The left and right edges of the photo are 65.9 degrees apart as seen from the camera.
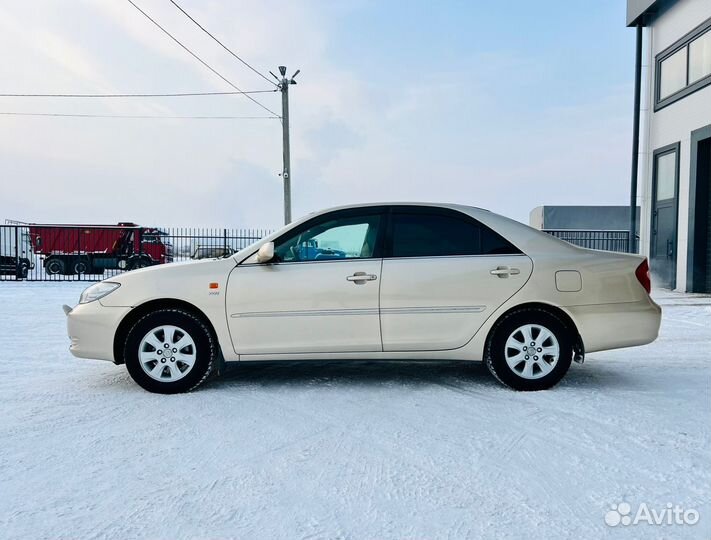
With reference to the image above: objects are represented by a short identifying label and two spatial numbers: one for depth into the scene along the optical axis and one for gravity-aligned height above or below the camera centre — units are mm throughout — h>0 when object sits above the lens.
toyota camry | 4492 -502
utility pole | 19797 +3733
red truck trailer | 22422 +140
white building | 13523 +2915
